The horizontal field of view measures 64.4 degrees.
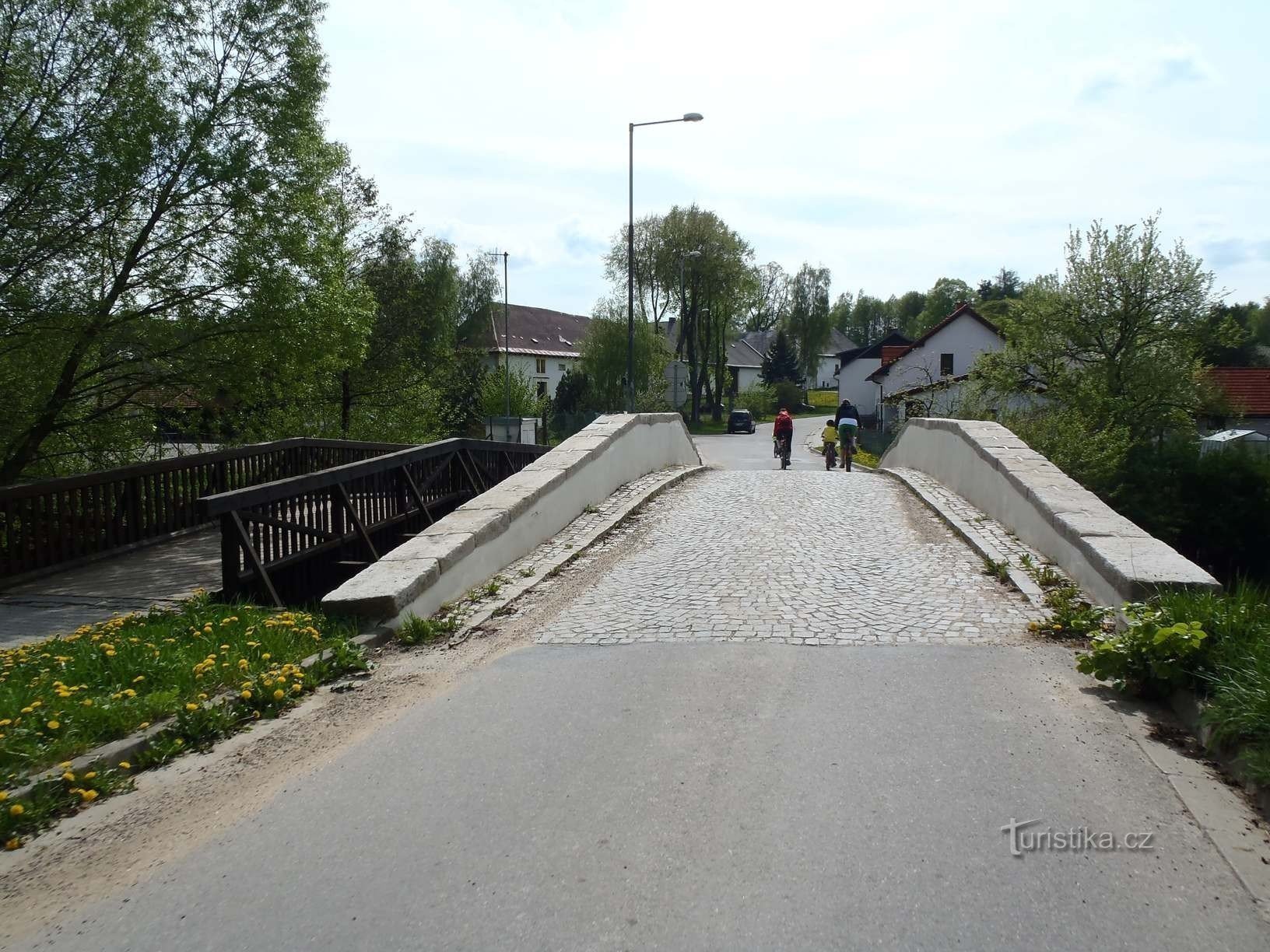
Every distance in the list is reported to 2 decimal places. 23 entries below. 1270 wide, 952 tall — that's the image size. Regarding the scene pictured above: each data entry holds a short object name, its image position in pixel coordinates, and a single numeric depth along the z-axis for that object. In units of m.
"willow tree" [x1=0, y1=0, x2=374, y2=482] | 11.16
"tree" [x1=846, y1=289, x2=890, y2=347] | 158.75
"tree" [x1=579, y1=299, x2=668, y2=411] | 59.62
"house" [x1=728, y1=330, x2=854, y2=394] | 109.94
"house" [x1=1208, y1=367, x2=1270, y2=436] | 46.53
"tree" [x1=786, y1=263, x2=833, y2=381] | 94.44
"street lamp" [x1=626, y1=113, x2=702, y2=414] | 27.74
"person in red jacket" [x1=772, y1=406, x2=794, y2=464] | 26.00
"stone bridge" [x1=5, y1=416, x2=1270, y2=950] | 3.19
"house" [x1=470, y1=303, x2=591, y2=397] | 82.88
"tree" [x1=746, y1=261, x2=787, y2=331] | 86.75
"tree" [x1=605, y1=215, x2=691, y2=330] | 63.69
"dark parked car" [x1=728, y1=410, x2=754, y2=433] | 65.19
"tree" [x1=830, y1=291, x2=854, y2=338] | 136.73
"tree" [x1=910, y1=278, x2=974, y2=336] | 130.88
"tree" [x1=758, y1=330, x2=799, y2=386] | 94.69
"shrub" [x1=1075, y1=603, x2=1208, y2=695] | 5.10
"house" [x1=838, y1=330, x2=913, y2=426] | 84.00
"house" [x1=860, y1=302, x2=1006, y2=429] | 62.41
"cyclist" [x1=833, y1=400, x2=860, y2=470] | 23.27
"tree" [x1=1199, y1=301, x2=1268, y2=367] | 29.95
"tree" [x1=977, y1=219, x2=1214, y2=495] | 29.91
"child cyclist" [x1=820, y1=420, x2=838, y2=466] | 24.61
